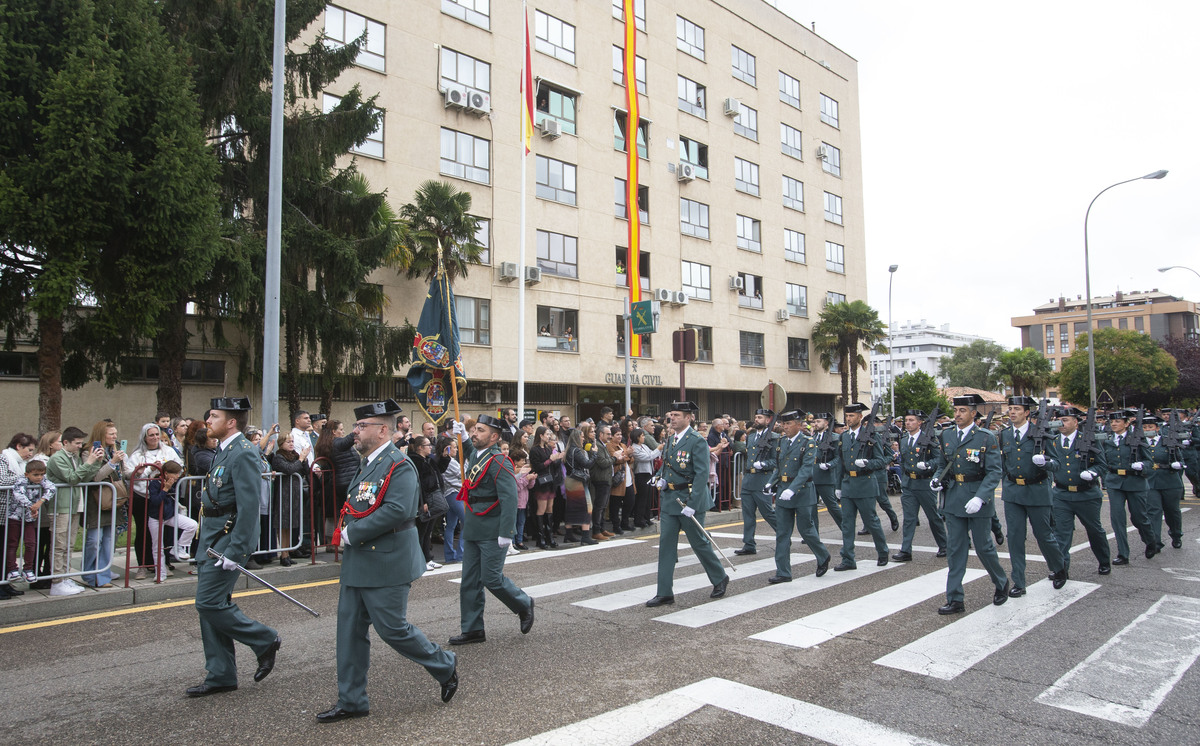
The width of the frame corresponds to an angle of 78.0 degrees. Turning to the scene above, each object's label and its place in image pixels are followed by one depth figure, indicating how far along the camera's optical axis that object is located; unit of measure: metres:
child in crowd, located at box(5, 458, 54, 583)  7.55
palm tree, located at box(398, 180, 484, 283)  23.86
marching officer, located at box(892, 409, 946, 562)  10.12
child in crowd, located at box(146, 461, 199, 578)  8.56
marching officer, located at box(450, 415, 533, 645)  6.18
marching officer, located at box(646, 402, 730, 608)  7.45
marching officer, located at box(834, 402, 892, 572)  9.39
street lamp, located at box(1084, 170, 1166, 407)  28.11
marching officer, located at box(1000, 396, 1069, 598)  8.05
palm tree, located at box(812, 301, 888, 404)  40.31
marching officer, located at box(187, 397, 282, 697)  4.90
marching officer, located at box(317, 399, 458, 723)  4.52
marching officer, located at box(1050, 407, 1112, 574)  8.75
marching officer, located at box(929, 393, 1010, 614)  7.22
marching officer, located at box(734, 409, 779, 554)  10.74
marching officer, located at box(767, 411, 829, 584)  8.59
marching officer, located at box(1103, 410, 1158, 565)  10.13
